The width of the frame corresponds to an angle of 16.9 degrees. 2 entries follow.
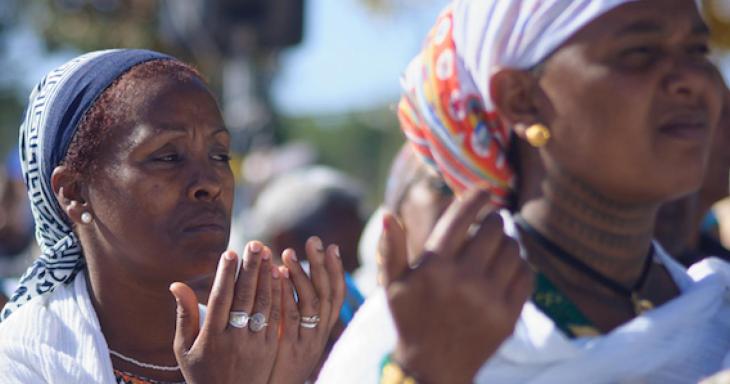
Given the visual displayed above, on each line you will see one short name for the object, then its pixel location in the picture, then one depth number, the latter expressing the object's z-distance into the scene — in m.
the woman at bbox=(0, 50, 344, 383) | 6.04
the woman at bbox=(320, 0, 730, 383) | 5.27
